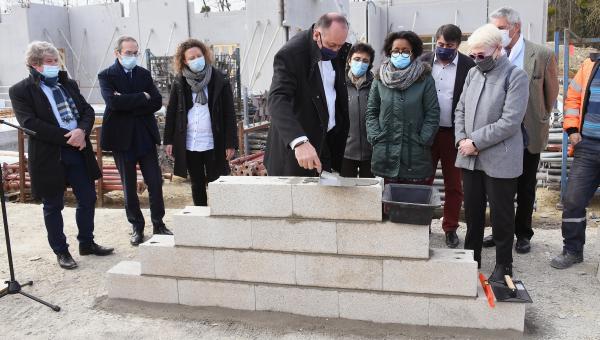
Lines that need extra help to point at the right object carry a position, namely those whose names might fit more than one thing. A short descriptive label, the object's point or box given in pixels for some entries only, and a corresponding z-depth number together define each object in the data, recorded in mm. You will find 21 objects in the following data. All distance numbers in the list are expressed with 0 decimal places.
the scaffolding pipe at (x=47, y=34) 20391
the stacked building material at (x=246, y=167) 8047
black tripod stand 3746
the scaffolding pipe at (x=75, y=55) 20994
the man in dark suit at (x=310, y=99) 3215
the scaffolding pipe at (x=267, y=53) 15309
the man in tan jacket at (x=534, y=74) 4242
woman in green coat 4137
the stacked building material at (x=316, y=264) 3225
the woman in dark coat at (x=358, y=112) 4738
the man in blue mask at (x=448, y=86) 4316
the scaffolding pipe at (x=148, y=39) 19891
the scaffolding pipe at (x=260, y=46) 15430
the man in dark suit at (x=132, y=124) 4773
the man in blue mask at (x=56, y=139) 4254
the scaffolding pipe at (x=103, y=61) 20625
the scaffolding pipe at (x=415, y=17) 19948
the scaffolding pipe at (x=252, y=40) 15561
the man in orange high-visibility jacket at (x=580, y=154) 4164
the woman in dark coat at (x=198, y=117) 4746
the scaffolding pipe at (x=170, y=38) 19562
